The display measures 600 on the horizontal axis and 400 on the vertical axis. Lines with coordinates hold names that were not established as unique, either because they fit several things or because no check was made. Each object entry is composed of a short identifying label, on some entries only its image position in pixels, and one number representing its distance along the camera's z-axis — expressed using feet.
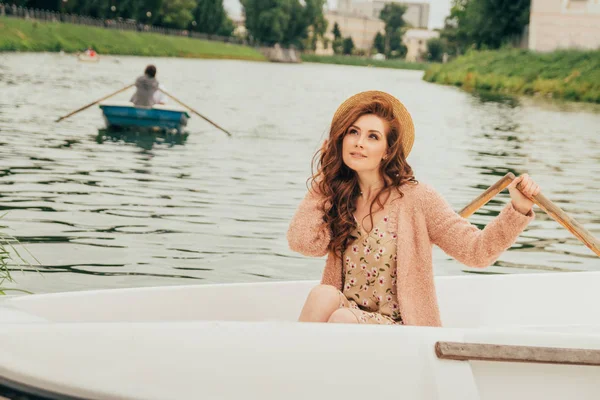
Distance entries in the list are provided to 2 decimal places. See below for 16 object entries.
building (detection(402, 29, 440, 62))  563.07
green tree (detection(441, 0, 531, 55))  171.12
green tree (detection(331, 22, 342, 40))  491.47
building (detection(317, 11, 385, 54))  551.18
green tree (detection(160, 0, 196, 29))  263.70
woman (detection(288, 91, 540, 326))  10.91
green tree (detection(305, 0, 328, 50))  354.74
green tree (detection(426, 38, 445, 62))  468.34
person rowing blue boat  50.24
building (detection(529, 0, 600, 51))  153.79
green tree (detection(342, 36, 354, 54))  490.90
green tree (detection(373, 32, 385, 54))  522.06
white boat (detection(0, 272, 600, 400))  9.60
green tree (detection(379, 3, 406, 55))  526.82
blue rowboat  51.08
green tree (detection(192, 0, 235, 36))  296.92
